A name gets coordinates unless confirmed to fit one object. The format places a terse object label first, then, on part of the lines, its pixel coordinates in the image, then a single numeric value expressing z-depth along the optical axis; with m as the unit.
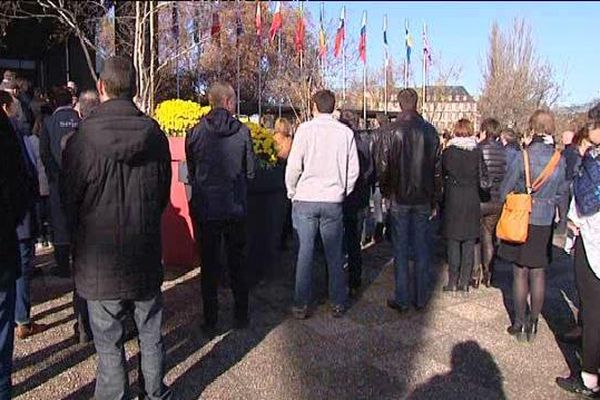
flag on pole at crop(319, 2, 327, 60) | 21.23
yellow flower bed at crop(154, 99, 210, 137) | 6.70
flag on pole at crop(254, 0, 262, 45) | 18.66
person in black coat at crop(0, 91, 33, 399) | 3.06
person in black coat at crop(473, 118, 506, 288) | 6.25
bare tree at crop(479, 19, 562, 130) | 26.78
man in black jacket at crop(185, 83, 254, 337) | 4.57
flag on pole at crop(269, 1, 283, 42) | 18.95
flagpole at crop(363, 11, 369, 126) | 22.94
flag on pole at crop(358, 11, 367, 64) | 22.38
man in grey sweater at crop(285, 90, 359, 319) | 5.00
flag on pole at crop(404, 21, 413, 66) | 24.65
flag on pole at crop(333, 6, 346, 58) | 21.92
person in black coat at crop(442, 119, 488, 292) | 5.93
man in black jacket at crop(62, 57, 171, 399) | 3.01
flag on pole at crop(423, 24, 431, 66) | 26.53
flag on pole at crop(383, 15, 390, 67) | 25.16
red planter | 6.62
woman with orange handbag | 4.62
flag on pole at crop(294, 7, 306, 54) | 19.16
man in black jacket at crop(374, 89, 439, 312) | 5.28
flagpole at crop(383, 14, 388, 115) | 28.69
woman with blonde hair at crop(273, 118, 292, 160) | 7.09
